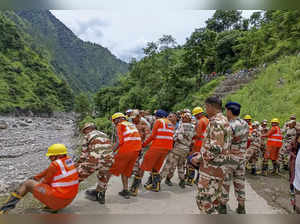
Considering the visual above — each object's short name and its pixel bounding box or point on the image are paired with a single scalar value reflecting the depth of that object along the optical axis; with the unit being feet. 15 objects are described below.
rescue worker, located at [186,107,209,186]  16.98
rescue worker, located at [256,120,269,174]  24.45
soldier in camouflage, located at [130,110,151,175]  18.48
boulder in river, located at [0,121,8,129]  95.00
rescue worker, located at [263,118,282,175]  22.04
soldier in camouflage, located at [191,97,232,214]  9.16
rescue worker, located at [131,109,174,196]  15.75
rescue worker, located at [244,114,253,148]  25.11
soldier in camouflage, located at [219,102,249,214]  10.96
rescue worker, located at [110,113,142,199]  14.03
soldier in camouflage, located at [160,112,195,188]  16.76
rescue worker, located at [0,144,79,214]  10.05
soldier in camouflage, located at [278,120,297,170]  21.75
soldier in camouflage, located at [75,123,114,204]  12.85
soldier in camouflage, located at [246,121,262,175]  22.16
